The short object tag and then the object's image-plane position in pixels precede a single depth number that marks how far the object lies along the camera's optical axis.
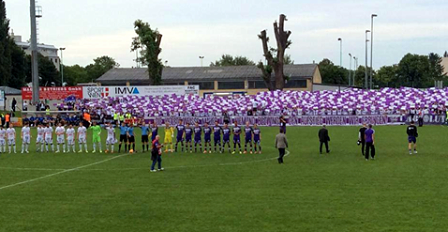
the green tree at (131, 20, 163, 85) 75.12
